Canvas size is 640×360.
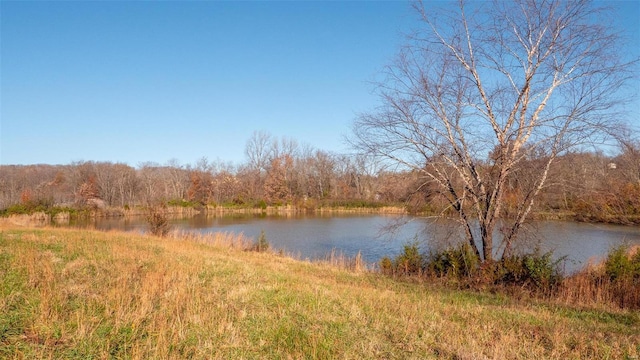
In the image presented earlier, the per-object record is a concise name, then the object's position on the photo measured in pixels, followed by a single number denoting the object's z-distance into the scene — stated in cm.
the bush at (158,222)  1806
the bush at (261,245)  1545
